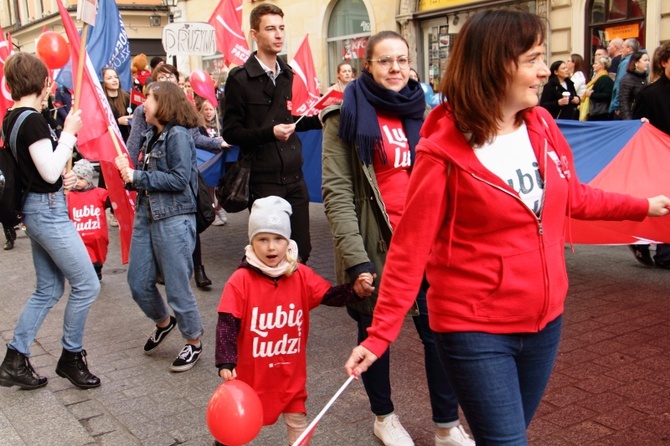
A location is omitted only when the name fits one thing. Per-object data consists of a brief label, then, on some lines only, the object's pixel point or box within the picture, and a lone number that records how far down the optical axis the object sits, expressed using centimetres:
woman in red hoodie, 243
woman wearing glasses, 354
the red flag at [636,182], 612
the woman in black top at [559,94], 1112
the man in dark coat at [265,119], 528
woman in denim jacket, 489
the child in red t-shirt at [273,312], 343
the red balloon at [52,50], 866
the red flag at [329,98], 671
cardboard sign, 1216
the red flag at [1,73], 766
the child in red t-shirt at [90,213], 723
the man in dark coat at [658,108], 713
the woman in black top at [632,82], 967
